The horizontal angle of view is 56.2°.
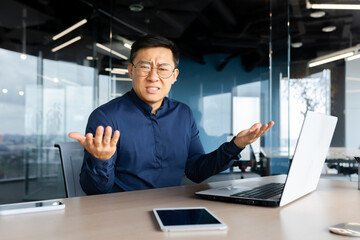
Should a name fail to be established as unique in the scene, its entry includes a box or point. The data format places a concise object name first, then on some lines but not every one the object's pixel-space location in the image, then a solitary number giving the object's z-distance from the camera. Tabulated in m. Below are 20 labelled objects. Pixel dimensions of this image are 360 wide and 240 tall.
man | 1.69
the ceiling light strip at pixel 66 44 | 4.32
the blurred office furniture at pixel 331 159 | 4.16
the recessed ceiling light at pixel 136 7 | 4.53
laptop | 1.00
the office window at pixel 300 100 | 4.32
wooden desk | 0.78
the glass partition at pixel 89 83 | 4.14
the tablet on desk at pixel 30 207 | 0.97
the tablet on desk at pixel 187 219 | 0.80
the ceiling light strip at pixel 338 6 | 4.29
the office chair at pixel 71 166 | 1.60
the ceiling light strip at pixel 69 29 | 4.35
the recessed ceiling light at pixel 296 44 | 4.64
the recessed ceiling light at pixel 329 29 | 4.50
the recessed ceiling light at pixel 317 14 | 4.44
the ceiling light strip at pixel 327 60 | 4.38
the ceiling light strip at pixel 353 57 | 4.28
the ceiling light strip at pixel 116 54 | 4.45
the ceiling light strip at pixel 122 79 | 4.43
